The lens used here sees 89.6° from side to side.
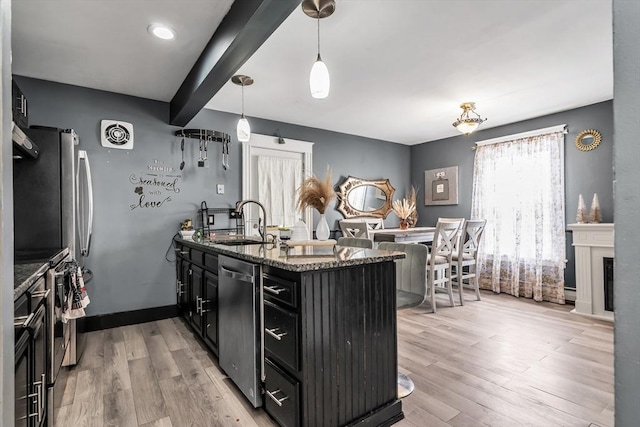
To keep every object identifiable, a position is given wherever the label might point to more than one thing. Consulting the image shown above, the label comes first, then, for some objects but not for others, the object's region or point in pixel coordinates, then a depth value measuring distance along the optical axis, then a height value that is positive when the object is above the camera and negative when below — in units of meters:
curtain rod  4.15 +1.10
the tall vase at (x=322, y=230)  2.21 -0.10
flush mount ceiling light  3.69 +1.07
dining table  4.08 -0.27
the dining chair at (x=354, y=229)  3.88 -0.17
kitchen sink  2.89 -0.23
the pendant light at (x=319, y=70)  1.92 +0.87
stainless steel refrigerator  2.16 +0.11
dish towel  2.05 -0.53
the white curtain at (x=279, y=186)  4.27 +0.40
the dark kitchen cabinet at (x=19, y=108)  2.28 +0.82
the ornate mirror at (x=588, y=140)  3.88 +0.91
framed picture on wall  5.37 +0.49
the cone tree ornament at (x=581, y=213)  3.82 +0.01
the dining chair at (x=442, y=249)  3.69 -0.42
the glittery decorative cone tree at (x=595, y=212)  3.73 +0.01
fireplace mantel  3.52 -0.57
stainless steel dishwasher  1.74 -0.64
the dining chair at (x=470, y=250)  4.02 -0.47
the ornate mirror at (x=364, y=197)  5.12 +0.29
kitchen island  1.47 -0.60
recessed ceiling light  2.18 +1.28
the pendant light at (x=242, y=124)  3.04 +0.87
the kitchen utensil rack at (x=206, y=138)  3.61 +0.91
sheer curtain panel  4.18 +0.00
